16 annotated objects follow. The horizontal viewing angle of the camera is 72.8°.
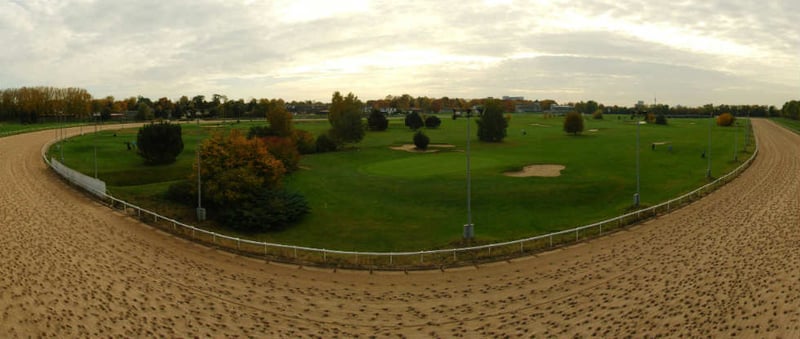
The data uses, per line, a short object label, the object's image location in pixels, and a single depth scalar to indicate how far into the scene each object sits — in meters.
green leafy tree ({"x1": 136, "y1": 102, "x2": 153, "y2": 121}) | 145.25
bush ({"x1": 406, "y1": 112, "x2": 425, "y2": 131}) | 120.65
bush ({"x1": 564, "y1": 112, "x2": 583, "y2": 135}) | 110.00
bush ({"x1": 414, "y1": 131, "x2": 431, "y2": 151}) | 78.88
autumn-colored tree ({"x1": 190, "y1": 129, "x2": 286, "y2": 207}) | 36.34
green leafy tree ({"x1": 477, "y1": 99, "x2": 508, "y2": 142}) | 92.88
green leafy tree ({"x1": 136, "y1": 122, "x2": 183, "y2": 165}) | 55.48
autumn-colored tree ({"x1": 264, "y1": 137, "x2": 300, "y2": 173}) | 52.62
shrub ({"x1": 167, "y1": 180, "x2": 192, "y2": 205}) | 38.18
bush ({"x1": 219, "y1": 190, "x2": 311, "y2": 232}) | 34.34
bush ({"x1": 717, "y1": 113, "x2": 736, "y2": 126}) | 142.10
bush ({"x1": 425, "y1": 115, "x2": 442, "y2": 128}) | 129.75
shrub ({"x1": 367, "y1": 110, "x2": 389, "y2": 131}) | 118.94
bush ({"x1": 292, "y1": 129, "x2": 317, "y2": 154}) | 73.75
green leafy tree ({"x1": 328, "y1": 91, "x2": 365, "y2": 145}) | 80.44
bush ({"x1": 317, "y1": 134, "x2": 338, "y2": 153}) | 76.50
